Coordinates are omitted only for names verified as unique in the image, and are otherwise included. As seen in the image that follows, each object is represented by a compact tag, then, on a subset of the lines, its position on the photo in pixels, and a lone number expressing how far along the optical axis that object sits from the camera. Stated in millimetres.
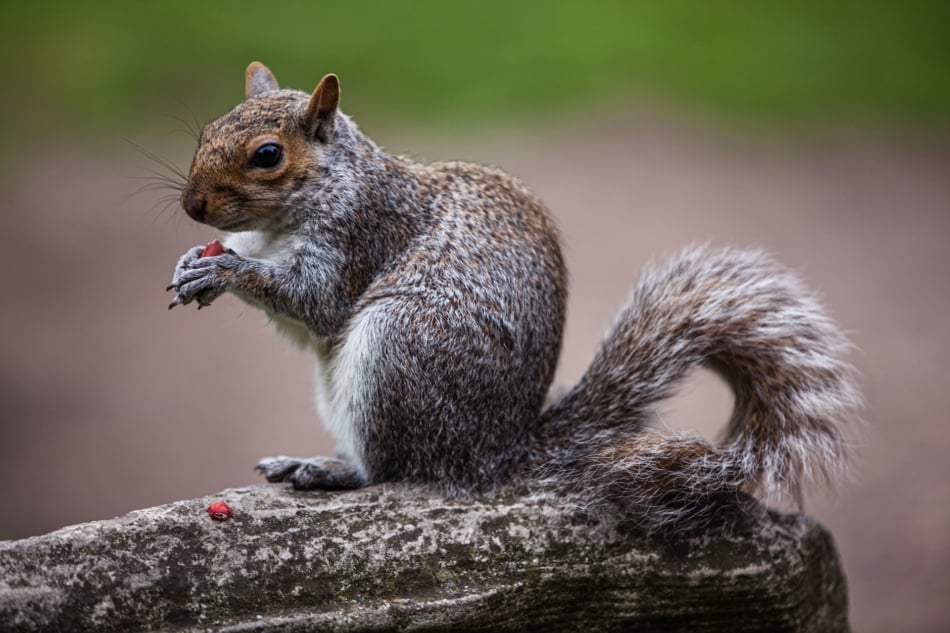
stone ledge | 3863
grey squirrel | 4578
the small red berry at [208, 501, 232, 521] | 4256
